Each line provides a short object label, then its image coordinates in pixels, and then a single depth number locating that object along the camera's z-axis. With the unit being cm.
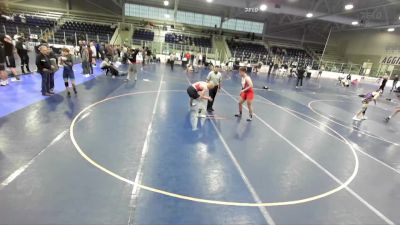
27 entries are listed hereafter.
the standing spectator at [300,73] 2031
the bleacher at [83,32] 2772
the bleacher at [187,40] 3253
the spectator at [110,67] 1513
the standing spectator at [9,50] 1093
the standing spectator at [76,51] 2234
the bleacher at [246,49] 3386
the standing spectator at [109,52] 2003
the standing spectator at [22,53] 1157
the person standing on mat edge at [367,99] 1040
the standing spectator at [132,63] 1350
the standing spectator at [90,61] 1406
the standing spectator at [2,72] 962
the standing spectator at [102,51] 2210
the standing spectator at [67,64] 898
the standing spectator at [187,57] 2680
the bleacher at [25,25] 2692
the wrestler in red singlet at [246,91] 860
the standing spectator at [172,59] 2337
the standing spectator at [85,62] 1377
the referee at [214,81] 945
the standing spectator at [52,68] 946
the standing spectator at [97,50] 2278
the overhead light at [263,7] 2286
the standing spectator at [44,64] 888
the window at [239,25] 3812
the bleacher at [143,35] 3194
